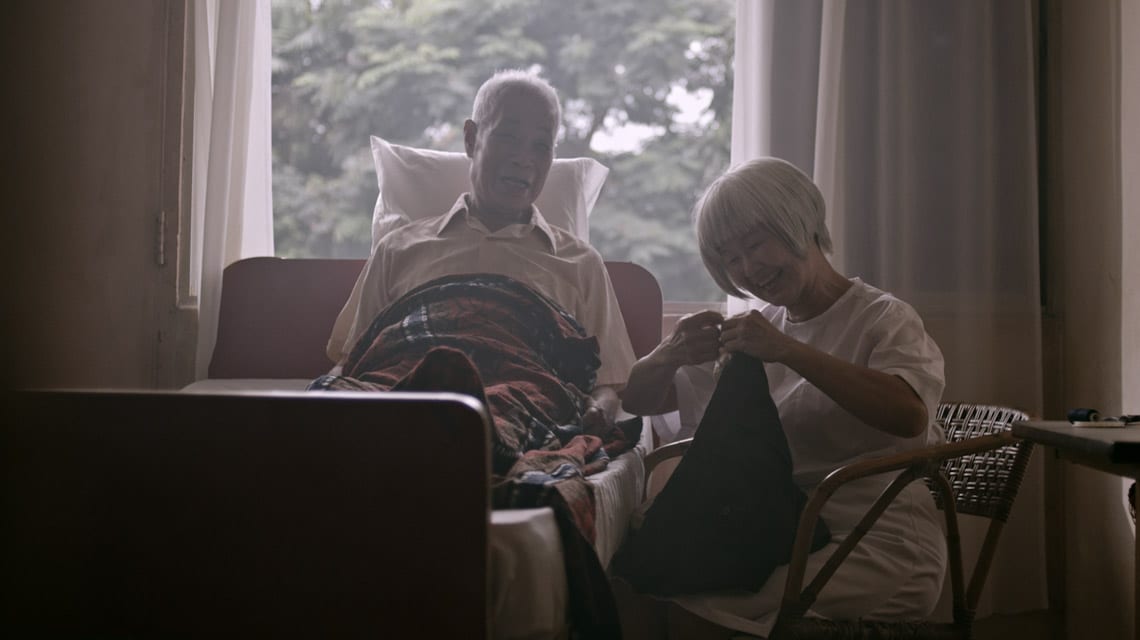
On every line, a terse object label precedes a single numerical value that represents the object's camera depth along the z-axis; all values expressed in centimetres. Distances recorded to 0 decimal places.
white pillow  260
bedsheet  118
